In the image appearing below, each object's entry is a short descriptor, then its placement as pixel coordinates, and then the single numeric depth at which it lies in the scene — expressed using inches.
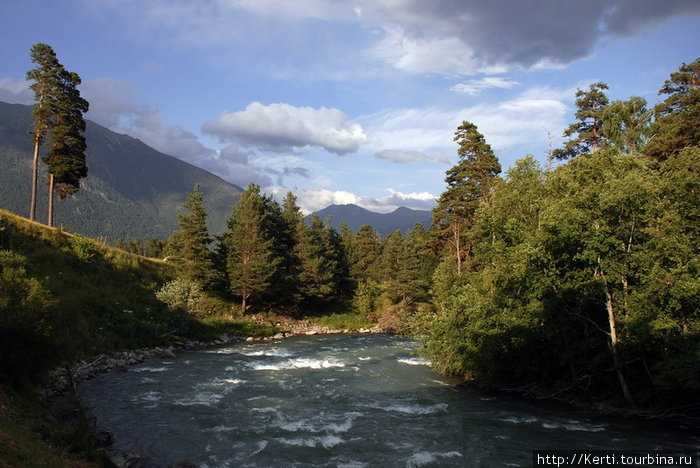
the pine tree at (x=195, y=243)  2155.5
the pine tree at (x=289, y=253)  2419.2
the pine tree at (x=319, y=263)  2581.2
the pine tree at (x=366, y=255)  3245.6
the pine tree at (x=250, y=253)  2197.3
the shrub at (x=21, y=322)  687.1
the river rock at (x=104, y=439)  615.5
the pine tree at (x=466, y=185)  1713.8
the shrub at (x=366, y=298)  2787.9
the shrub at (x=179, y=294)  1798.7
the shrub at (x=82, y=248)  1793.8
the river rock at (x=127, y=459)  556.1
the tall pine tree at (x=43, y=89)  1791.3
